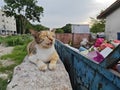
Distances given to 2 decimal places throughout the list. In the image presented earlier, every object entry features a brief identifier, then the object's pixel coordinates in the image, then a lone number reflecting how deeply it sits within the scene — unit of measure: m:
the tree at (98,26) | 11.84
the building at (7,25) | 25.04
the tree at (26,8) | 19.33
